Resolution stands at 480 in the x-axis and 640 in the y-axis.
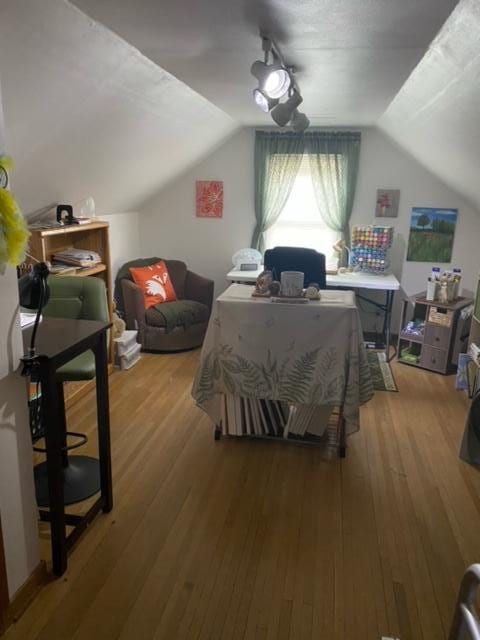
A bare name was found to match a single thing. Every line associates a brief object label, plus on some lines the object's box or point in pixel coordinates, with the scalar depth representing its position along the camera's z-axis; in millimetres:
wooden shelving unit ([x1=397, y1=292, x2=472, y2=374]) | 4105
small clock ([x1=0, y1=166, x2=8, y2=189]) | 1450
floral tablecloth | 2613
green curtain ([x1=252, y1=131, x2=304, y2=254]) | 4895
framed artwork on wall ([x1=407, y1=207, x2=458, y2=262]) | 4762
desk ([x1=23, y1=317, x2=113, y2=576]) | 1686
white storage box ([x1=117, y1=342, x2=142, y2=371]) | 4066
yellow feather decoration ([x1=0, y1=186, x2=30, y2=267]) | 1435
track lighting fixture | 2176
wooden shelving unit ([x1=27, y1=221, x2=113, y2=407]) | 3151
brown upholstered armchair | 4406
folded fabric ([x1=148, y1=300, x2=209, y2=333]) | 4410
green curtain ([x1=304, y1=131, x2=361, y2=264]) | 4785
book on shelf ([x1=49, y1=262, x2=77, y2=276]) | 3342
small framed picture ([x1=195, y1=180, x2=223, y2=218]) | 5203
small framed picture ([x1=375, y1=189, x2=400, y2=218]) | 4836
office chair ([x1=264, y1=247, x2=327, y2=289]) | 3494
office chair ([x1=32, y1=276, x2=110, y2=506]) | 2309
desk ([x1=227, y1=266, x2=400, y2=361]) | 4316
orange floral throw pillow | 4552
